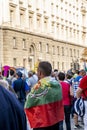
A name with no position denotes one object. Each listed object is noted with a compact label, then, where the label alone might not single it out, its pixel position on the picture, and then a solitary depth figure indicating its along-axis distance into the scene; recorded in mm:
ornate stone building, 48250
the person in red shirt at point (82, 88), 8117
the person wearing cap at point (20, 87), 14844
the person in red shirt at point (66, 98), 10539
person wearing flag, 6559
